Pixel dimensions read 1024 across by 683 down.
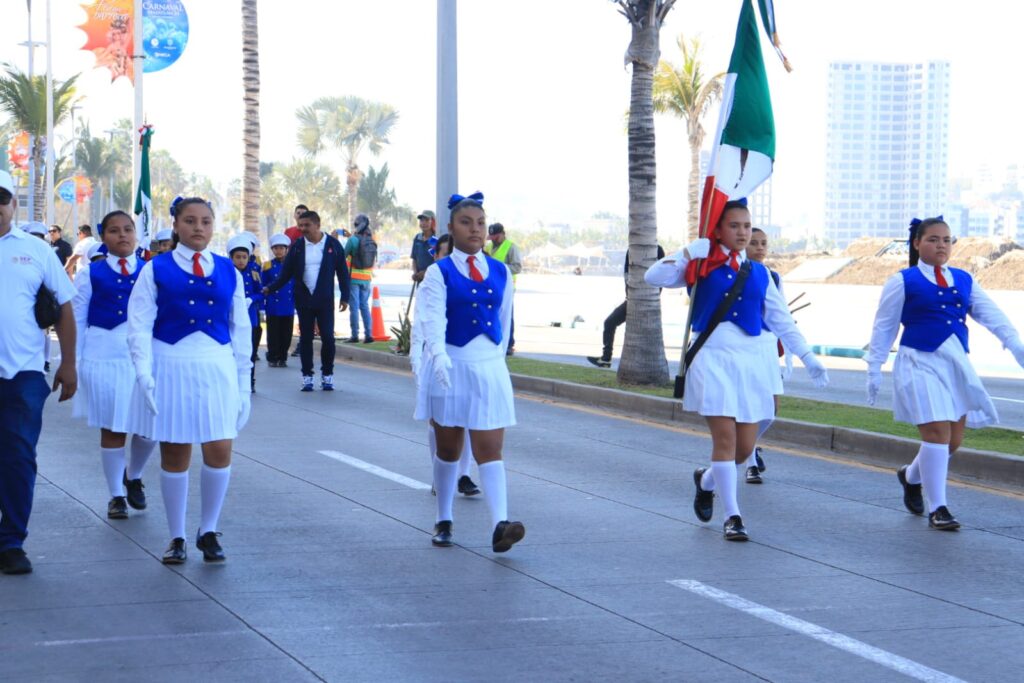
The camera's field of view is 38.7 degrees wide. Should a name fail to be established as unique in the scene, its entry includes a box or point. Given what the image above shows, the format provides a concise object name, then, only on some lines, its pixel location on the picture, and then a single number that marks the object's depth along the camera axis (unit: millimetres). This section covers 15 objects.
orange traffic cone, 25438
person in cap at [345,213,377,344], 22953
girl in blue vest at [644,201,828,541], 8445
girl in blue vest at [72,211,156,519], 8883
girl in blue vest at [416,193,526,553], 7785
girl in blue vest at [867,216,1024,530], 8703
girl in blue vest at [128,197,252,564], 7316
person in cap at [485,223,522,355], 20688
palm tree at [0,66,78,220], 51188
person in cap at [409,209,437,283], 19859
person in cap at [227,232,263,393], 14508
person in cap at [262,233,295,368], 19281
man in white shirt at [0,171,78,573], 7203
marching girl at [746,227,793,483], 10000
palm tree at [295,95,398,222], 90750
